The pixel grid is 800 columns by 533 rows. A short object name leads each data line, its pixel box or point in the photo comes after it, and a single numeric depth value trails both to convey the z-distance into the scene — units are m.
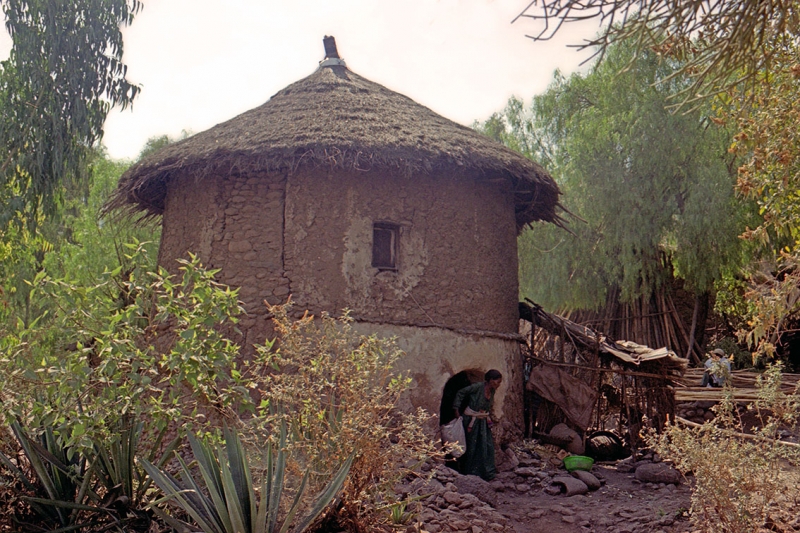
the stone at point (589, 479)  8.38
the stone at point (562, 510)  7.21
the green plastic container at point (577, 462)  8.90
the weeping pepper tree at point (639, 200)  14.77
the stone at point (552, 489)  8.09
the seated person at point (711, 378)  12.71
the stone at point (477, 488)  7.32
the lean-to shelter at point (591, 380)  9.78
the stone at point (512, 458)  8.77
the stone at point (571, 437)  9.52
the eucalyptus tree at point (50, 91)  11.83
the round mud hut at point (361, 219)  8.14
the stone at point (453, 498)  6.45
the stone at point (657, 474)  8.55
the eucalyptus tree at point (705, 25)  3.53
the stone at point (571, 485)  8.09
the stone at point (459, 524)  5.76
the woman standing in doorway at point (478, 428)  8.15
